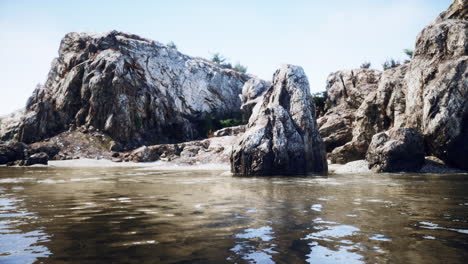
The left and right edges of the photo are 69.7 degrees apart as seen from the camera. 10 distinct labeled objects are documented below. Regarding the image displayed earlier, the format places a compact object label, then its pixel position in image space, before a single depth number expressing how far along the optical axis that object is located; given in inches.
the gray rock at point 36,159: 997.8
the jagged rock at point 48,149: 1129.5
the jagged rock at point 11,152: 1064.8
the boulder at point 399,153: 693.9
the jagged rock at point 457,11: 932.0
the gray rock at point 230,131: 1505.9
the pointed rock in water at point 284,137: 603.5
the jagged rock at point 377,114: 933.2
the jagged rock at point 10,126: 1652.3
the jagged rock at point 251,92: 1770.4
